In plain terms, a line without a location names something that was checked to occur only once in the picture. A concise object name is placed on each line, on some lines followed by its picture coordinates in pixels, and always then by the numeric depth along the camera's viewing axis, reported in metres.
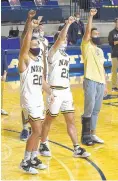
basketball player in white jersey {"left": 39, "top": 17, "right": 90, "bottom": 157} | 10.50
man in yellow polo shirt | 11.27
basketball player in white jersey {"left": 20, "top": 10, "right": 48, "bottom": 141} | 10.74
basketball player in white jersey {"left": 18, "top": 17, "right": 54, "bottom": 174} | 9.56
